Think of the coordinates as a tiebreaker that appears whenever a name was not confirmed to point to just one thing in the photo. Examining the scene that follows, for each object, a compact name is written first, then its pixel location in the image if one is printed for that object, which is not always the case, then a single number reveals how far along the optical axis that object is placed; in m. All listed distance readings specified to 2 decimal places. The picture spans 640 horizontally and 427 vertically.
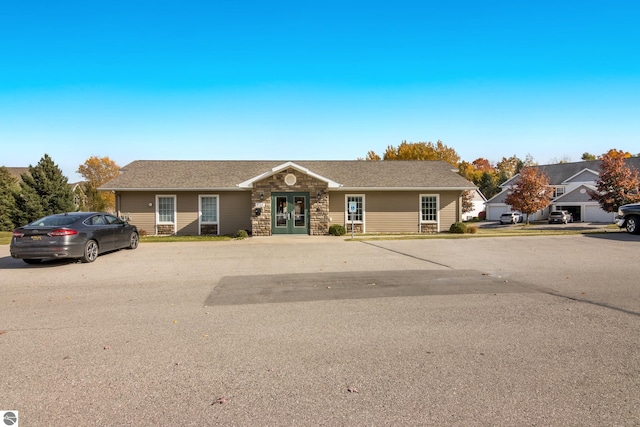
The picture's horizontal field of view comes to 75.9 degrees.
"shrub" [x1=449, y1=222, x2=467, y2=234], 23.23
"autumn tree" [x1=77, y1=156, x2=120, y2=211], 66.50
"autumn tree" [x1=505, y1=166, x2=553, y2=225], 39.97
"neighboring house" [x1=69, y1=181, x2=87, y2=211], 38.12
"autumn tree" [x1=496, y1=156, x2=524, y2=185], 89.93
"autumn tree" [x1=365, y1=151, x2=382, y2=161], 55.83
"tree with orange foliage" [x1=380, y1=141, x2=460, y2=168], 50.41
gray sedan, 11.16
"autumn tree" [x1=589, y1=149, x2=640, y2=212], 32.72
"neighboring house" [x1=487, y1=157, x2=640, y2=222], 47.66
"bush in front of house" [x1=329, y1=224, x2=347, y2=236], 21.80
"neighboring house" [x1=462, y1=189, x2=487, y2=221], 63.95
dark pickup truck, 19.45
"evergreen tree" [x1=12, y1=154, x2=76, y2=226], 27.73
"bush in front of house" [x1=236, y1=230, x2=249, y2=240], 21.18
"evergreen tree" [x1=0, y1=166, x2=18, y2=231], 28.12
